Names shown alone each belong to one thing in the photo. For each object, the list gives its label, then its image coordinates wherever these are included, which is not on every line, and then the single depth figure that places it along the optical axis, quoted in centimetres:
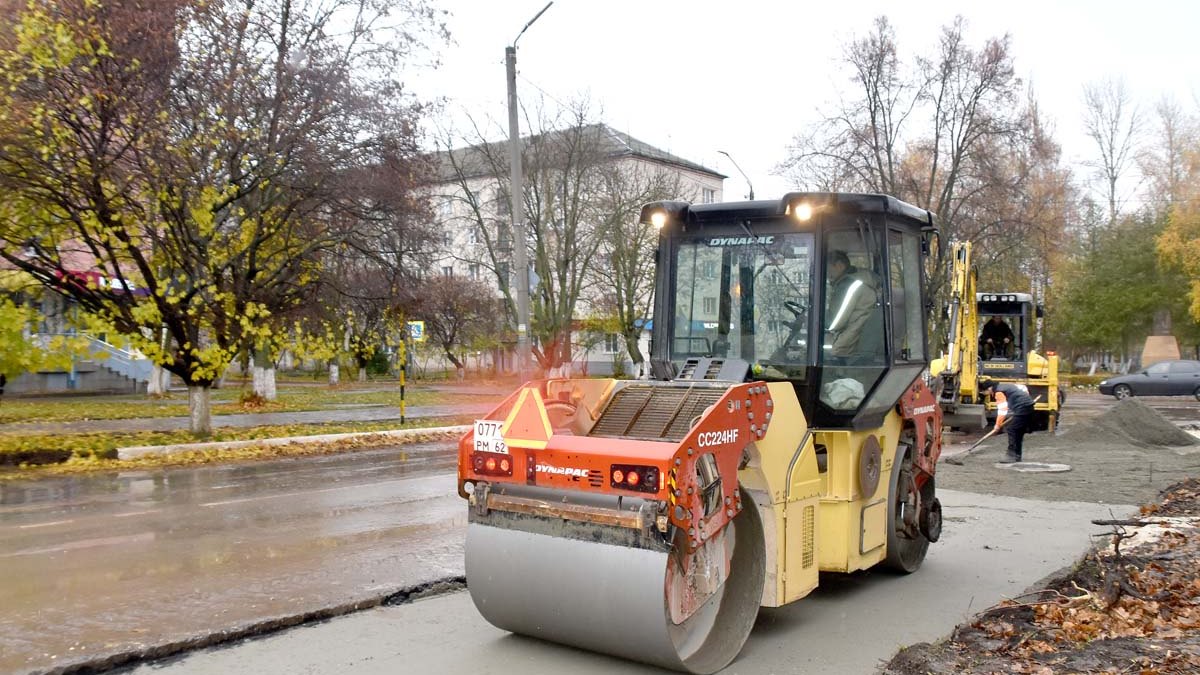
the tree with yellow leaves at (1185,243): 4144
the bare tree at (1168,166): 5109
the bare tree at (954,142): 3241
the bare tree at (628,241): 3806
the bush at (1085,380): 4606
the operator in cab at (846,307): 650
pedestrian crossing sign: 2314
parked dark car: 3538
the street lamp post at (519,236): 1894
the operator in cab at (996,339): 2375
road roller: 482
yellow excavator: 1908
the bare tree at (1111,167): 5753
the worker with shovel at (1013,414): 1469
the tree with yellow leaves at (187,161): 1344
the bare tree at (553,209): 3722
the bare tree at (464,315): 4584
